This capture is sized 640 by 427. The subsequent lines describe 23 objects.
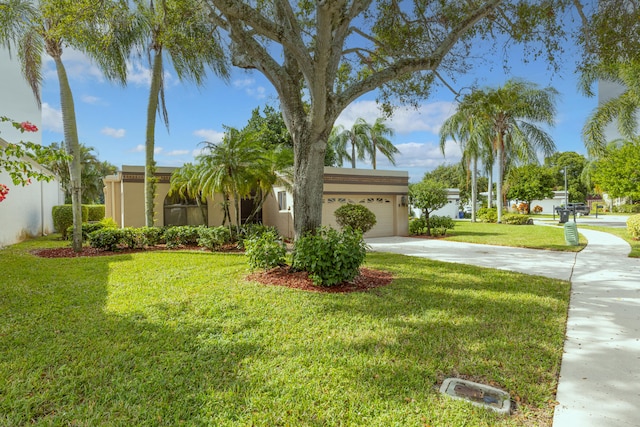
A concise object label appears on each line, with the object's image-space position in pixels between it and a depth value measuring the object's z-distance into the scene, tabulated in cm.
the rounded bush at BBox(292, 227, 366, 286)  584
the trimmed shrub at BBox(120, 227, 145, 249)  1077
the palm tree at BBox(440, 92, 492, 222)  2169
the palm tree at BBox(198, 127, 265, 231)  1041
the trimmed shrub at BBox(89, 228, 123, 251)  1050
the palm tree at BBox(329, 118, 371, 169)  2467
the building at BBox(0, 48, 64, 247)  1060
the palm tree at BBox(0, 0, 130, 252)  808
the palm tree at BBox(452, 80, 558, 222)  2047
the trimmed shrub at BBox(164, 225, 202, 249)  1137
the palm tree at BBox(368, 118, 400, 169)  2456
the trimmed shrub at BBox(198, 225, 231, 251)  1074
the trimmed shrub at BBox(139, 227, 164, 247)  1116
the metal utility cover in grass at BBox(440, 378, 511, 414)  258
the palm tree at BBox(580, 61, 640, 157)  1338
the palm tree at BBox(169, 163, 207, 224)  1138
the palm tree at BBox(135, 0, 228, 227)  823
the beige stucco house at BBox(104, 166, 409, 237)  1355
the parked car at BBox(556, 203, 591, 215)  3500
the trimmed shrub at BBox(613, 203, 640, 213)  3481
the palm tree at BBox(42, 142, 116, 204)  2955
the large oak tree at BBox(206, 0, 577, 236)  595
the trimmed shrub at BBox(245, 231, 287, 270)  680
